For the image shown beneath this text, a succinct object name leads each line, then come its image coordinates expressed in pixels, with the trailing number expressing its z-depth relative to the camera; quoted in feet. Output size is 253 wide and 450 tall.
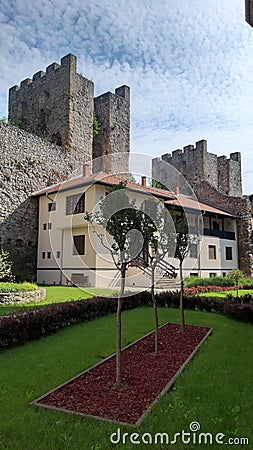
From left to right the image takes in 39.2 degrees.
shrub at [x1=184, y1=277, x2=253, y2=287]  68.08
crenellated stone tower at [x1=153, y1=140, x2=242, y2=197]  128.26
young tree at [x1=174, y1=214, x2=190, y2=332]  30.48
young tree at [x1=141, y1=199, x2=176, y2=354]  20.18
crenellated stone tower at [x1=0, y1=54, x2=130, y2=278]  70.33
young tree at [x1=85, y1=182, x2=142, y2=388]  17.43
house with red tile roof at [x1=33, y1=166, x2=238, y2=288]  62.64
